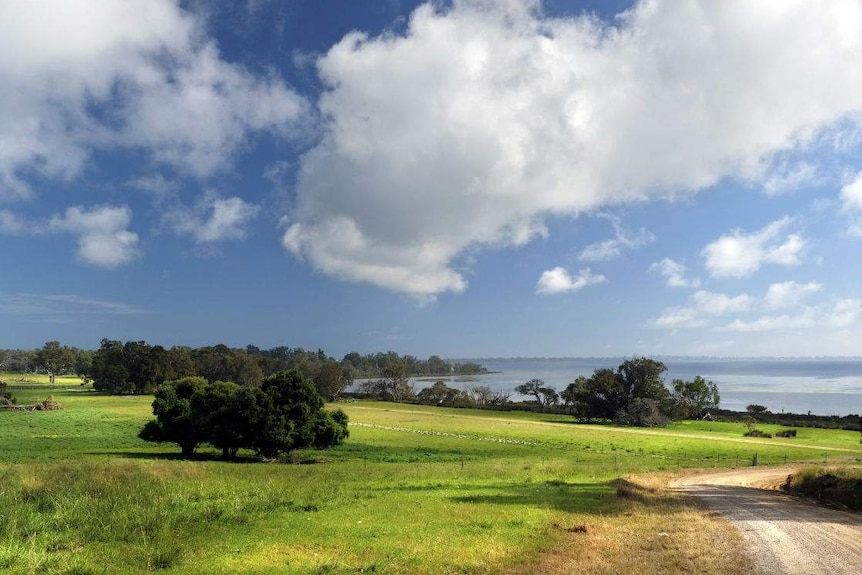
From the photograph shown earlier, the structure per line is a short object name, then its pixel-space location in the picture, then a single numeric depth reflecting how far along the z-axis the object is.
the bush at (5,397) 111.94
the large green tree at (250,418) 49.22
